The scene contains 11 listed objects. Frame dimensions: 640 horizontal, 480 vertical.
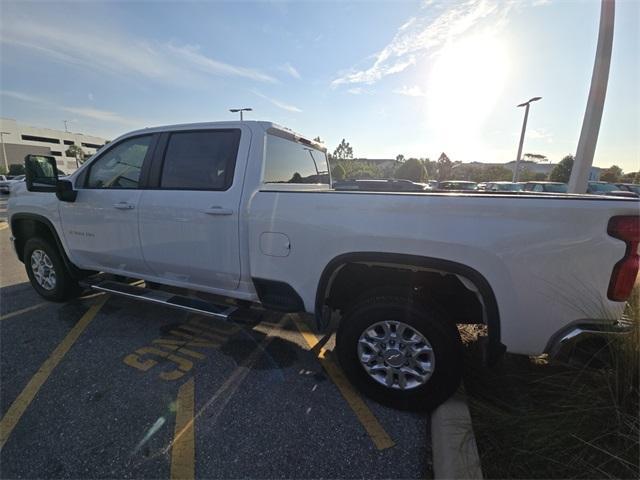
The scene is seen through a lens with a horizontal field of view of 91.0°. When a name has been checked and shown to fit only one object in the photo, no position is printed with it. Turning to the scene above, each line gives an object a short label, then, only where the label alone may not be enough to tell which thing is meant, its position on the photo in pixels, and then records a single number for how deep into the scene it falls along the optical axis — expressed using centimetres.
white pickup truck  183
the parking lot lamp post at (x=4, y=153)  6029
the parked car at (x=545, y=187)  1648
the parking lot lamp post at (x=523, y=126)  2136
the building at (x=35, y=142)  6650
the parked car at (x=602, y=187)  1730
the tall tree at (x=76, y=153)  7669
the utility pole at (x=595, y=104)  642
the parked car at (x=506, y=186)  1835
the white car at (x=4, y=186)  2197
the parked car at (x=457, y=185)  2203
